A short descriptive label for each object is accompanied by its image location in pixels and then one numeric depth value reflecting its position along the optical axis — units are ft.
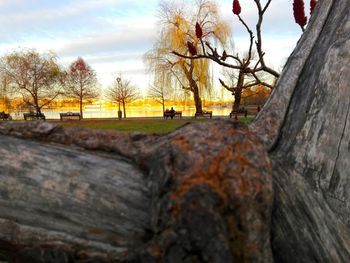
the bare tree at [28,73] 154.10
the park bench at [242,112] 116.61
